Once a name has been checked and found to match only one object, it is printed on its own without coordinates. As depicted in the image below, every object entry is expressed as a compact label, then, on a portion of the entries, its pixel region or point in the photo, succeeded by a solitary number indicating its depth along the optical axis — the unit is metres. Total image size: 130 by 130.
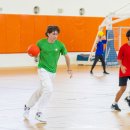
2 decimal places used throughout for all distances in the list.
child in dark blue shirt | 22.86
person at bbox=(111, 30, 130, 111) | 10.72
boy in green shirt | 9.38
